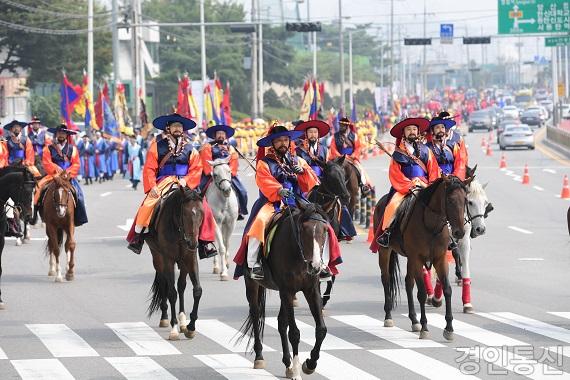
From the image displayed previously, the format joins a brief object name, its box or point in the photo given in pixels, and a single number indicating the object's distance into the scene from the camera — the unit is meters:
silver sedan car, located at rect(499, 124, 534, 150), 75.44
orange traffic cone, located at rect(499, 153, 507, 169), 57.72
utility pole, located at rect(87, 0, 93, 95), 59.16
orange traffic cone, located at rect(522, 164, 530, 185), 46.97
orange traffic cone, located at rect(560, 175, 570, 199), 40.09
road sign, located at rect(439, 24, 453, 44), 100.51
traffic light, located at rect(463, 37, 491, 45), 81.81
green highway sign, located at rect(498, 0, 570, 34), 68.69
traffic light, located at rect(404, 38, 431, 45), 81.81
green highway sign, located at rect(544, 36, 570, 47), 75.62
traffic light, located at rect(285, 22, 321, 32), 67.50
